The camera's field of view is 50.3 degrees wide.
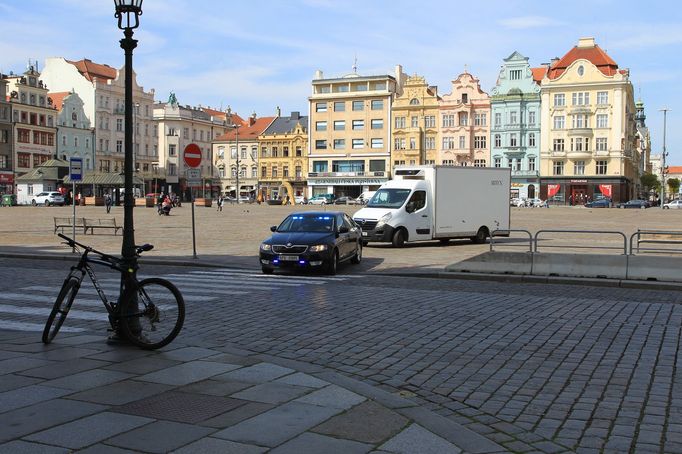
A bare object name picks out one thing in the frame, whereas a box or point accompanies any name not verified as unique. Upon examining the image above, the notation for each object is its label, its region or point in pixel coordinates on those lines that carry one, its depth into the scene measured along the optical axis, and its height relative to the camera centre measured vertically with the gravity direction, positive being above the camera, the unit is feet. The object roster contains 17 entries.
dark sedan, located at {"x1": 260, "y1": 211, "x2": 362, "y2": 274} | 55.01 -3.23
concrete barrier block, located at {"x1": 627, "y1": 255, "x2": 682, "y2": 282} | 49.06 -4.39
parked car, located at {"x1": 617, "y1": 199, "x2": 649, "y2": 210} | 266.34 -0.10
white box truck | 83.47 -0.30
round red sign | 65.41 +4.14
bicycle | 25.98 -3.89
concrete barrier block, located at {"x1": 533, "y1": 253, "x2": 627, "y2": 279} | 51.06 -4.41
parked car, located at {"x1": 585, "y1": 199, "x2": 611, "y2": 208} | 266.77 -0.15
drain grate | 17.79 -5.25
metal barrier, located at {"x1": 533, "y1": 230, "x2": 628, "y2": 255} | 50.55 -3.14
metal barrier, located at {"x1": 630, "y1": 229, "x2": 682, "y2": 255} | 53.96 -3.50
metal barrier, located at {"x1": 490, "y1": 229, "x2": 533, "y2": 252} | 84.69 -4.94
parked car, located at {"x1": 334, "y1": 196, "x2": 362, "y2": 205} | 303.13 +0.53
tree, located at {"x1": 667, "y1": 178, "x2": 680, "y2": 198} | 607.37 +16.76
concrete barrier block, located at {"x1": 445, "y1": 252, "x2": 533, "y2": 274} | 53.52 -4.50
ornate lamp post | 26.58 +3.20
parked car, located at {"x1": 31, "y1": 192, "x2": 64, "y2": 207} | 249.34 +0.59
